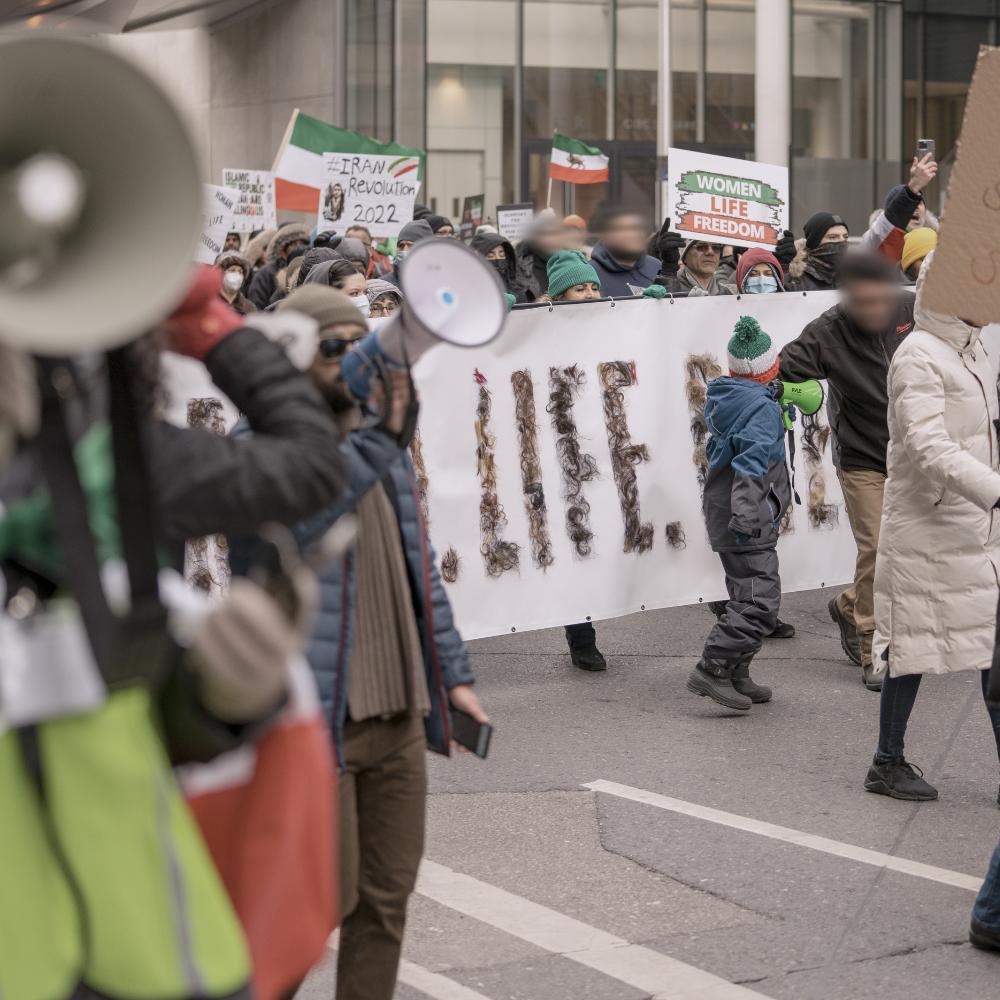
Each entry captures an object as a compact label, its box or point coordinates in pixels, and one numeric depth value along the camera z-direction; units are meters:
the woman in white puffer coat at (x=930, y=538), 6.00
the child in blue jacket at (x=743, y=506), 7.56
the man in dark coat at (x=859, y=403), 8.01
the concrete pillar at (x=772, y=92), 26.95
